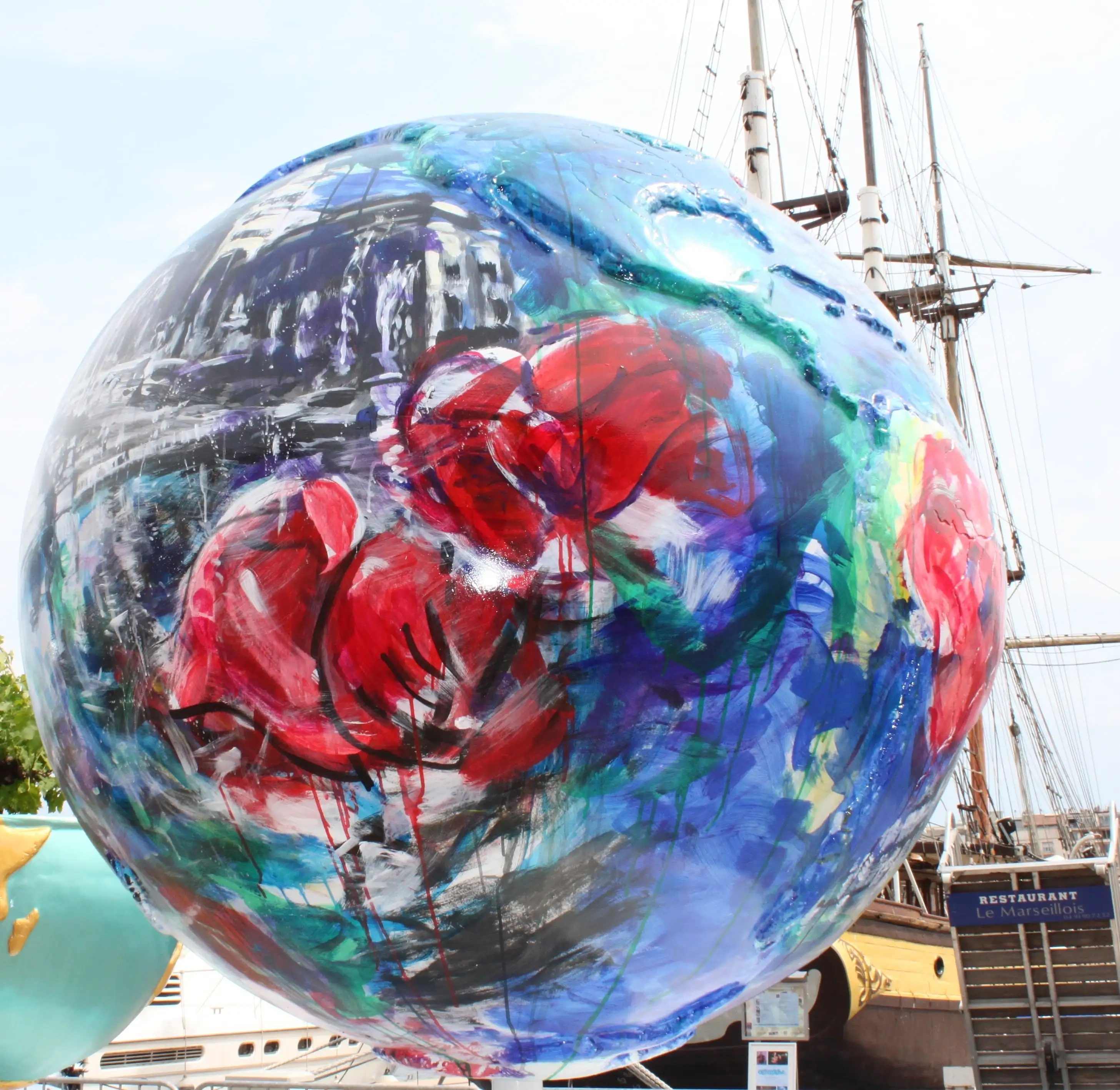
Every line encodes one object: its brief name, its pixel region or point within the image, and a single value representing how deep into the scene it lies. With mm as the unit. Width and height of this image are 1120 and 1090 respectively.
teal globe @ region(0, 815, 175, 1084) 4098
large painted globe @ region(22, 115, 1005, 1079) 1859
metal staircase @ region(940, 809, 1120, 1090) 11680
